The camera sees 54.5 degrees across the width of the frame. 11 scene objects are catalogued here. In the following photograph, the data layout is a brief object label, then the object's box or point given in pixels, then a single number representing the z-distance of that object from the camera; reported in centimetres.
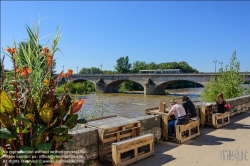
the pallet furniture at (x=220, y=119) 663
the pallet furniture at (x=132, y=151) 386
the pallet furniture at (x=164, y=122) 555
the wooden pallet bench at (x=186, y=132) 519
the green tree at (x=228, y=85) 1108
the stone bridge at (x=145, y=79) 3797
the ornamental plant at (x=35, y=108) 255
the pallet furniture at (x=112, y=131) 418
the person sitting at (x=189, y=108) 600
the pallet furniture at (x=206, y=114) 685
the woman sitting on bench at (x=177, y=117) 540
